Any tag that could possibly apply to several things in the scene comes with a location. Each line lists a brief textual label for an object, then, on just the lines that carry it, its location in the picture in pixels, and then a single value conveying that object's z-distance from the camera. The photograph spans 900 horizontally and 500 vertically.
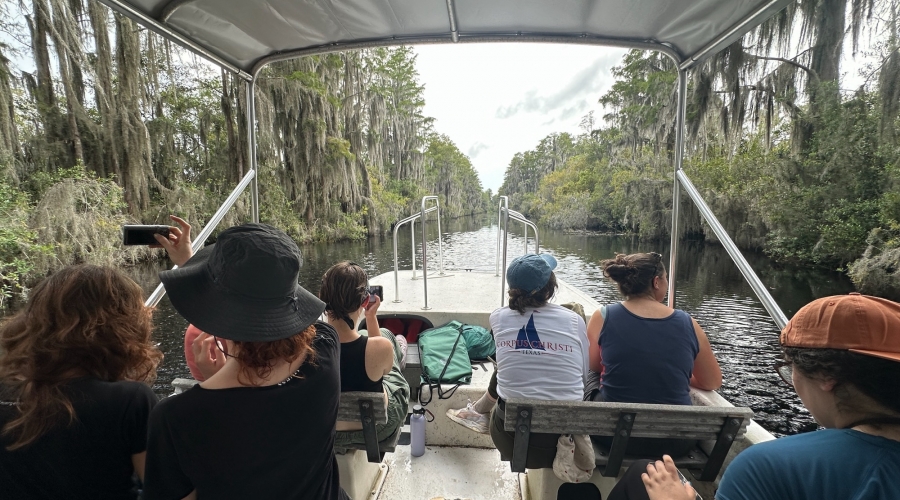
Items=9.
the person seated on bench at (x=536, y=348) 1.88
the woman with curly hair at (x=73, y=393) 0.99
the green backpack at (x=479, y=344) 3.15
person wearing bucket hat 0.93
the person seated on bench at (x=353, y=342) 1.80
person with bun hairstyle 1.82
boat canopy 1.96
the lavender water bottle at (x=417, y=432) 2.53
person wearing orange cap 0.79
